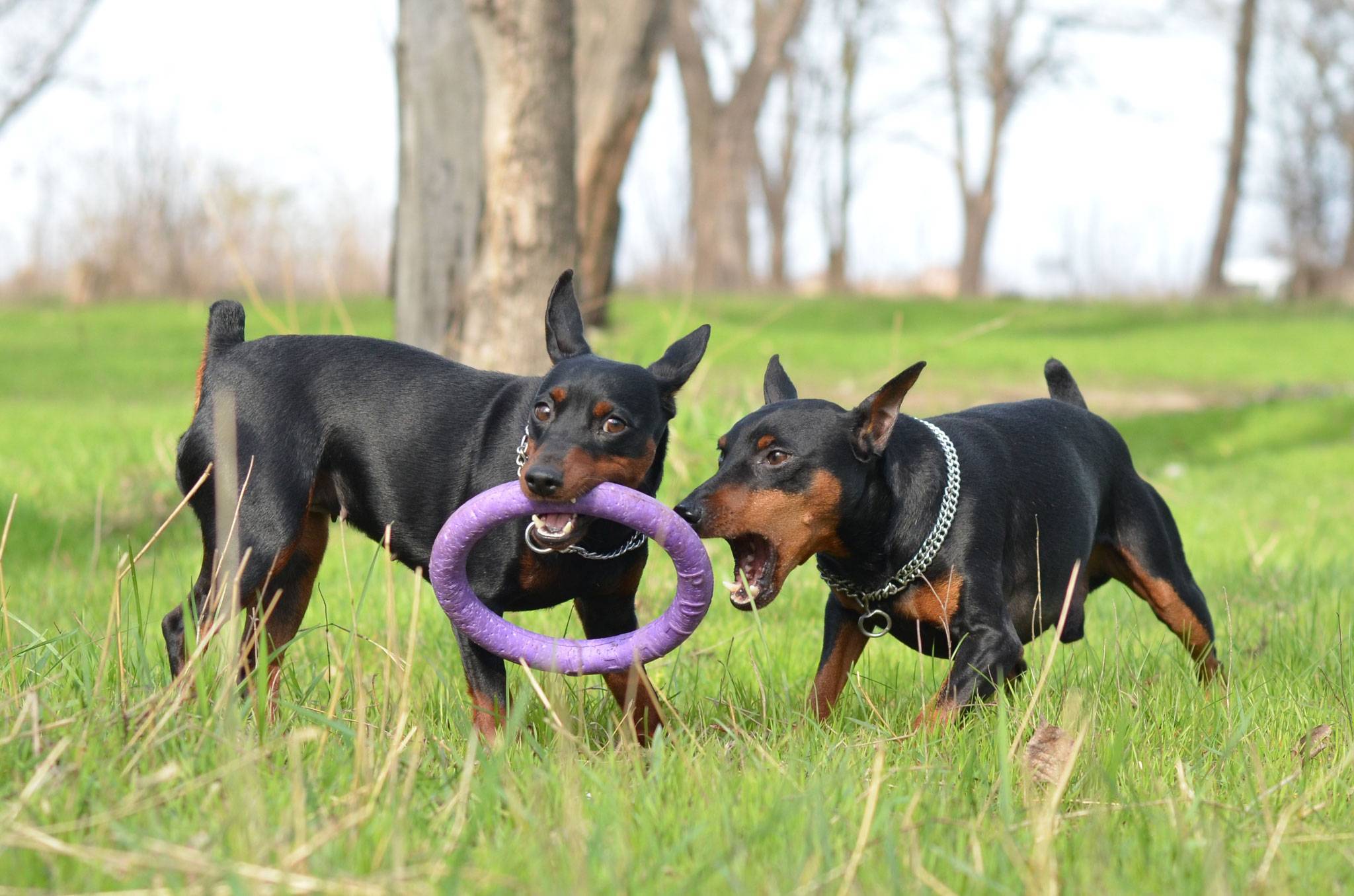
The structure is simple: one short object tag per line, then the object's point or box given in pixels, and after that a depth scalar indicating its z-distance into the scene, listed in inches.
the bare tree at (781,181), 1398.9
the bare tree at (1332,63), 1238.9
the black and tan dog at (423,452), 140.5
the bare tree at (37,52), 798.5
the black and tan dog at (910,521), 133.1
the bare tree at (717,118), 1072.2
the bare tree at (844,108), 1211.9
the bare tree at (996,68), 1205.1
